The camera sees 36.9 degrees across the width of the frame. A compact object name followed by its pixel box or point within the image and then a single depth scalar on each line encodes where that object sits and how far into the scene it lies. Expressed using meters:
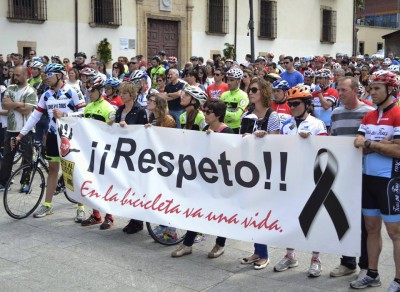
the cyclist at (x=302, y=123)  5.80
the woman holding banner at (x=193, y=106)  6.79
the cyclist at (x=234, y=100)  9.34
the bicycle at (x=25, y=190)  7.94
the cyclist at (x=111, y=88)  8.81
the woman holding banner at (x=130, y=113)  7.26
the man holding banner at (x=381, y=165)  5.08
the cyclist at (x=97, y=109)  7.71
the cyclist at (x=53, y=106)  7.95
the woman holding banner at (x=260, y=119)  6.13
